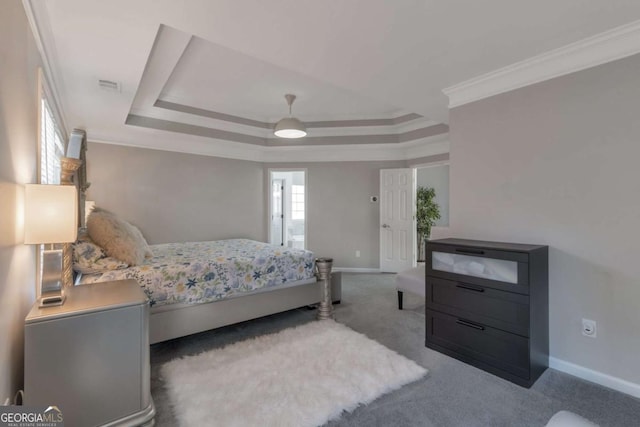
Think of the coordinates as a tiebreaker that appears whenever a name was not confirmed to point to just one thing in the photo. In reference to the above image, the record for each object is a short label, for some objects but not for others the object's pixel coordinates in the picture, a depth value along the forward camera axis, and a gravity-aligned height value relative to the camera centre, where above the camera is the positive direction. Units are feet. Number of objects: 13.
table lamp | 4.91 -0.19
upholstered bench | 10.54 -2.55
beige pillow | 8.21 -0.70
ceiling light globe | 13.25 +3.88
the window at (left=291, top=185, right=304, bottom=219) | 26.32 +1.10
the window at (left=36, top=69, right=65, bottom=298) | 6.59 +2.08
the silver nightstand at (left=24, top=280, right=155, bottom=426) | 4.68 -2.49
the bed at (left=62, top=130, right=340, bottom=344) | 7.98 -2.10
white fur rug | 5.75 -3.86
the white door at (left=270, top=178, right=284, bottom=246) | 24.90 +0.19
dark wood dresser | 6.81 -2.34
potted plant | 20.10 +0.02
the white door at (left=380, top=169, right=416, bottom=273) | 17.38 -0.35
